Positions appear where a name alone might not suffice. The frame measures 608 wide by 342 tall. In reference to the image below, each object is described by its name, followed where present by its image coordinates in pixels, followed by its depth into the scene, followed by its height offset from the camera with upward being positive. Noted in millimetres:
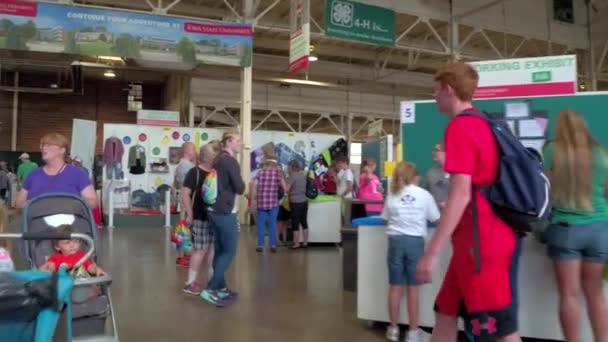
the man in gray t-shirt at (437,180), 4328 +132
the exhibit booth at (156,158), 11969 +862
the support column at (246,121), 11578 +1601
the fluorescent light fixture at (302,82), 16250 +3449
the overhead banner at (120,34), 9758 +3040
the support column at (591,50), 15473 +4134
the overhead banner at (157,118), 13266 +1911
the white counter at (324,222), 8985 -421
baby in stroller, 2842 -316
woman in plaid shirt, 7703 +19
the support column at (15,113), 19481 +2988
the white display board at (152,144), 12031 +1159
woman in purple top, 3412 +117
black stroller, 2680 -186
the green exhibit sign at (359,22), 10875 +3558
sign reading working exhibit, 4406 +962
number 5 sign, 4762 +732
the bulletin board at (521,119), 4082 +621
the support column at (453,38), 13598 +3958
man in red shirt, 1949 -148
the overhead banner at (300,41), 8984 +2635
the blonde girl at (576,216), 2758 -99
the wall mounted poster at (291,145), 12586 +1182
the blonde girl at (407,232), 3518 -228
